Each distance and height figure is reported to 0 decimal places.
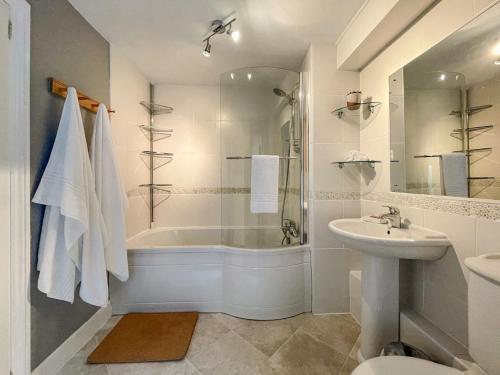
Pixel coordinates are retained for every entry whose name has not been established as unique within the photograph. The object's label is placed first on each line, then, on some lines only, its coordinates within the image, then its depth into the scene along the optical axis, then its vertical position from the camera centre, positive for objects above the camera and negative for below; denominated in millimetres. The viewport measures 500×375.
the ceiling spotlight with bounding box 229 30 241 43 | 1741 +1182
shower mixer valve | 1998 -361
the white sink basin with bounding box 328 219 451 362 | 1281 -609
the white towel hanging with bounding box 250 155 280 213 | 1922 +40
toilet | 752 -483
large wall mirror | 1000 +380
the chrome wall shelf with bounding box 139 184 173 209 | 2703 -63
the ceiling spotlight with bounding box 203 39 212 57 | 1827 +1116
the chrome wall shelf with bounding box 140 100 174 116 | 2695 +933
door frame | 1143 +38
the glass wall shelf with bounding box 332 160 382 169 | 1739 +206
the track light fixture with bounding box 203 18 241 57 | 1650 +1175
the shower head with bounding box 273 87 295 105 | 2041 +850
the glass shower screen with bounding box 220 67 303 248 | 1996 +366
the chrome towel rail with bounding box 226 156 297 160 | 1994 +269
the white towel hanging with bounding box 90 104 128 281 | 1564 -30
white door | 1099 -60
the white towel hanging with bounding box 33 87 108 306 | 1240 -162
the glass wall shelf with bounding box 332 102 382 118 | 1850 +640
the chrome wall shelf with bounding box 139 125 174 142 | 2707 +640
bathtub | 1861 -763
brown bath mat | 1439 -1054
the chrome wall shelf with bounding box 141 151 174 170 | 2717 +342
